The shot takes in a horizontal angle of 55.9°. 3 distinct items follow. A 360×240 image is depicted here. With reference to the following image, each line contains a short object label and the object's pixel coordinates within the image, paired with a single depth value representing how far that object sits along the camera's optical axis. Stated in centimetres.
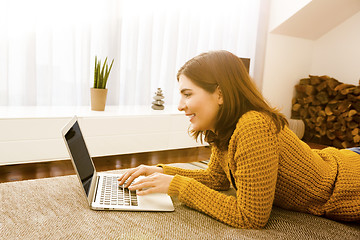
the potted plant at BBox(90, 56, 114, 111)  271
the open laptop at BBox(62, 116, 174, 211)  105
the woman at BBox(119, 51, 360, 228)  96
